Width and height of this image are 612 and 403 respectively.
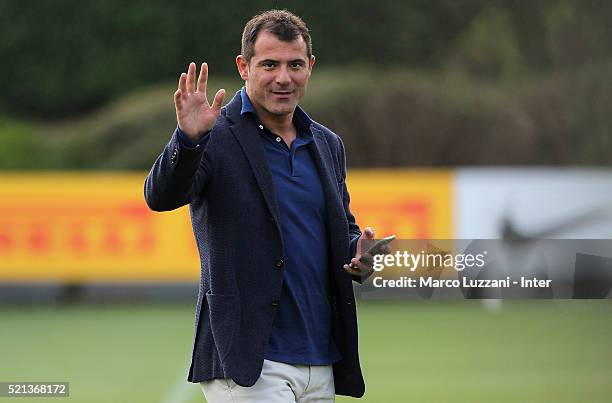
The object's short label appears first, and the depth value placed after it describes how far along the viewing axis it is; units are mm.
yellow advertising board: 31969
